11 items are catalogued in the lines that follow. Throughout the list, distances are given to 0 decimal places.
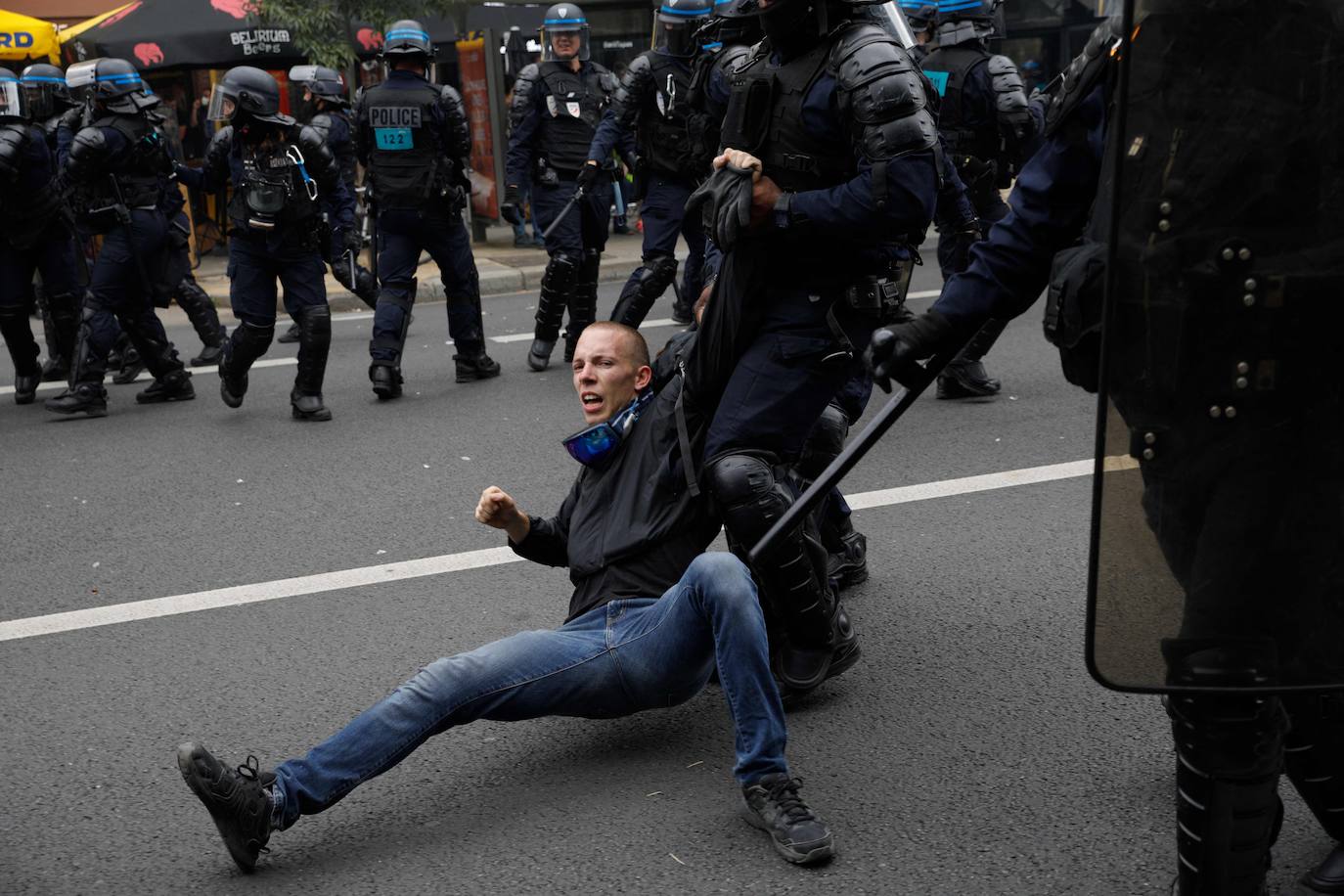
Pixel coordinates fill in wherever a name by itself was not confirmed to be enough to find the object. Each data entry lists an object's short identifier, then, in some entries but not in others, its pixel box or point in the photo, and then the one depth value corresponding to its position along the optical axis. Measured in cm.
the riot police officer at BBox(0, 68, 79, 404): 789
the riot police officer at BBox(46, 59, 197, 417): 784
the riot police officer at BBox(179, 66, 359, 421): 742
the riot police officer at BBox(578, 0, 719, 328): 802
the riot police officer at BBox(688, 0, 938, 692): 355
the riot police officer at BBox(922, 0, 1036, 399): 737
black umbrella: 1429
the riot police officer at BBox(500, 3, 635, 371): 883
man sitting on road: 308
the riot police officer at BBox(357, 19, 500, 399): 813
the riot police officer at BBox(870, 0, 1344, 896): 206
